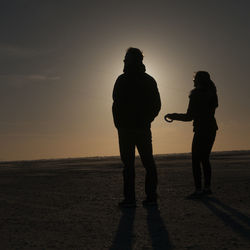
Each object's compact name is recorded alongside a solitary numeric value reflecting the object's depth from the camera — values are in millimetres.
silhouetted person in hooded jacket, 7320
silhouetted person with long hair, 8281
